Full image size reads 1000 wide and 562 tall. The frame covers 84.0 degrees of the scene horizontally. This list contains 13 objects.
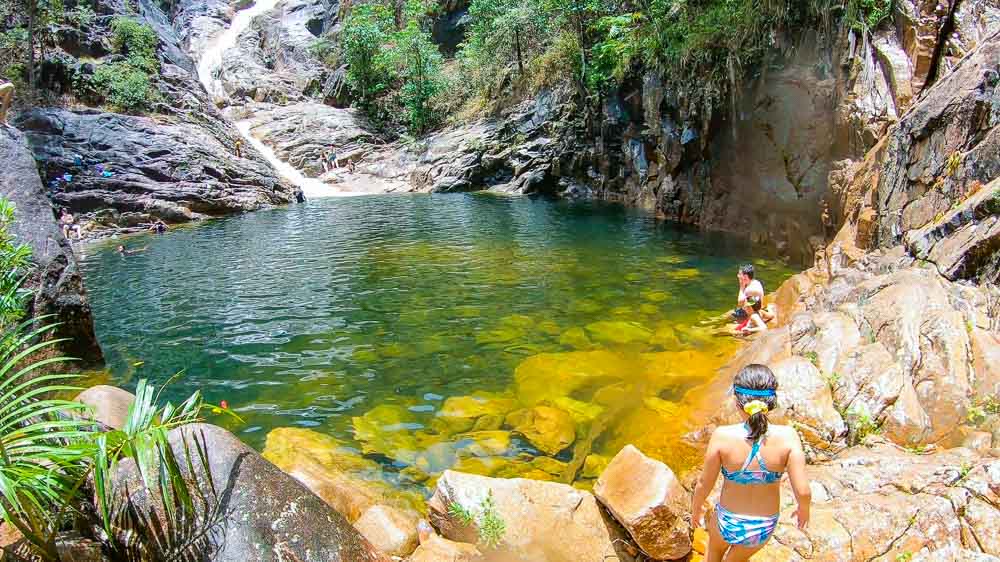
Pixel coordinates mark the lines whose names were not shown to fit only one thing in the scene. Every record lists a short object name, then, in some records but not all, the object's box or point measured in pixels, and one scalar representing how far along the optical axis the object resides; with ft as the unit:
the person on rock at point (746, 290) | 29.40
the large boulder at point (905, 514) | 11.85
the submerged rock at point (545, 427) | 20.90
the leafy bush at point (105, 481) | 9.21
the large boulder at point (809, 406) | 17.25
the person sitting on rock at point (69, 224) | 69.56
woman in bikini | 10.71
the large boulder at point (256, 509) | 10.79
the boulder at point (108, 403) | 14.55
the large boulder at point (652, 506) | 13.44
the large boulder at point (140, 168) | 77.00
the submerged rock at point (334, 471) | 16.65
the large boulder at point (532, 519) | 14.38
